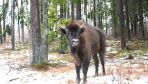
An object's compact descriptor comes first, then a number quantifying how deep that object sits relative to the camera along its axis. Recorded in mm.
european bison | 11406
